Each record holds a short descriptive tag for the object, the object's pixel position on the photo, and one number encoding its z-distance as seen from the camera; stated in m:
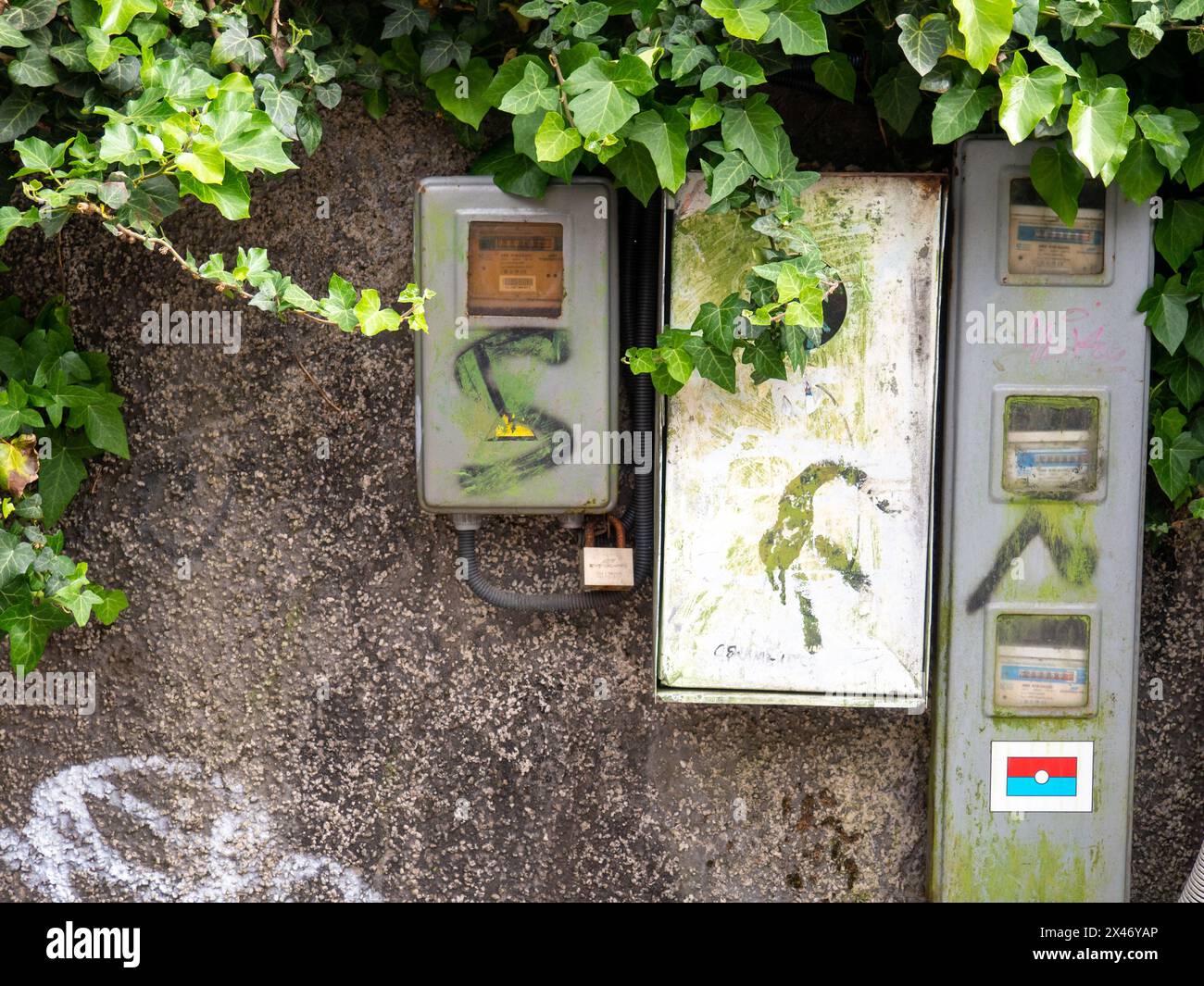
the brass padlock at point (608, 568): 2.46
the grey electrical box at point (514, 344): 2.23
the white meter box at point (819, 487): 2.18
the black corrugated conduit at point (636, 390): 2.39
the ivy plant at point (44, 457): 2.20
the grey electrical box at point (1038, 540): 2.17
